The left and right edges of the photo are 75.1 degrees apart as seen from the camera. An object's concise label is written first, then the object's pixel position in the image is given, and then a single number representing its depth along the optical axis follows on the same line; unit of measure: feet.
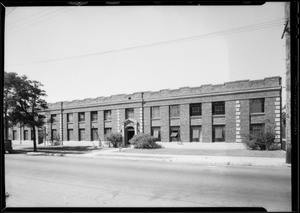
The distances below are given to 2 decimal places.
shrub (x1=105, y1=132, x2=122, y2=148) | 92.02
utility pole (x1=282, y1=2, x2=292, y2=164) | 40.42
